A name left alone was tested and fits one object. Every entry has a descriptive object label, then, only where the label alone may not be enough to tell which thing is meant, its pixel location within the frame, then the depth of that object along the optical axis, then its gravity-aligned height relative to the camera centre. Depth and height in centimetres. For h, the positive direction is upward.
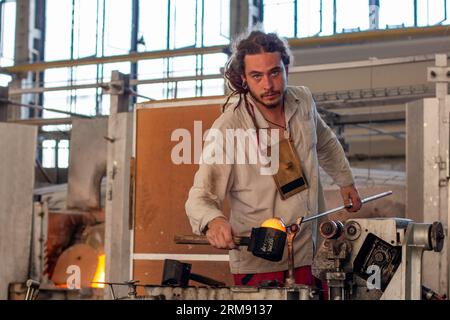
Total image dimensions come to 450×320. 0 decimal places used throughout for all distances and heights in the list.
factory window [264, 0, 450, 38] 672 +155
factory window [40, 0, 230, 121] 1062 +203
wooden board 484 +12
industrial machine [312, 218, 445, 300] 252 -15
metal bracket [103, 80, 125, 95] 560 +71
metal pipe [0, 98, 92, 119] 639 +76
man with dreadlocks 309 +12
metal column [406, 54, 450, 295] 453 +21
